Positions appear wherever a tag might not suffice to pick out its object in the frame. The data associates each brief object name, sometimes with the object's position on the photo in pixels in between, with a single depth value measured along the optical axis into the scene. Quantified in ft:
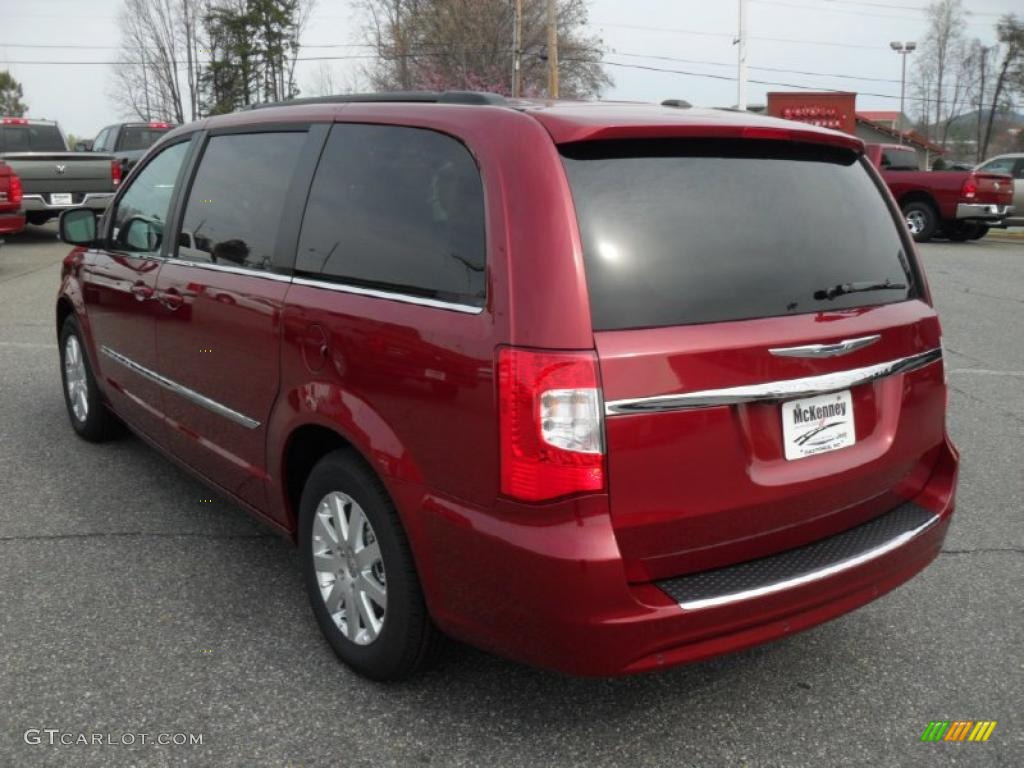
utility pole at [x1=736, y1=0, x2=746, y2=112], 96.37
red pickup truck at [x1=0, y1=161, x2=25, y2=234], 39.27
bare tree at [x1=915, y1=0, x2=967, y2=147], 249.14
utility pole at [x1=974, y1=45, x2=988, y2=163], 244.01
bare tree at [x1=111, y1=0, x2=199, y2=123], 182.50
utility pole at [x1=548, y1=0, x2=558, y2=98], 101.40
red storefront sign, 109.19
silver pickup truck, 47.57
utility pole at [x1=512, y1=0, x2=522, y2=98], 111.45
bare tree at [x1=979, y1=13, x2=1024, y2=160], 201.87
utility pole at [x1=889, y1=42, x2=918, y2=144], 175.42
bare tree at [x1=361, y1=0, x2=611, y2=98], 143.43
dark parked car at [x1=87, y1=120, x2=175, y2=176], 67.77
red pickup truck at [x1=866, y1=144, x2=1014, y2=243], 57.31
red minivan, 7.20
